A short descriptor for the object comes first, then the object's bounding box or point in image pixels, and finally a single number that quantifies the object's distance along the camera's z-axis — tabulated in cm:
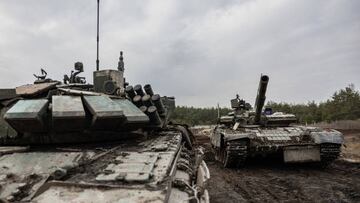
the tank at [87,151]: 332
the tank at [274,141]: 1228
